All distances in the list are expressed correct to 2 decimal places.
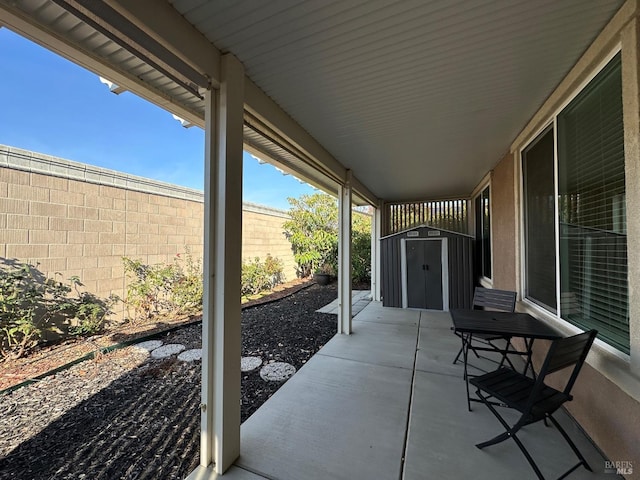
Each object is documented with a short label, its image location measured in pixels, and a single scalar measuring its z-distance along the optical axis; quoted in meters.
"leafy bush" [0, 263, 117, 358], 2.76
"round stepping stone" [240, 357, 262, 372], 2.98
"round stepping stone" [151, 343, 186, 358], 3.18
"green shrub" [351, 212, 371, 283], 9.56
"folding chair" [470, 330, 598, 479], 1.46
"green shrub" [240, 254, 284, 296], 6.84
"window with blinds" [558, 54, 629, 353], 1.64
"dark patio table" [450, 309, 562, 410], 2.13
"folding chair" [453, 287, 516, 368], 3.09
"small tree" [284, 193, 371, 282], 9.16
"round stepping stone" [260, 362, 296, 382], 2.76
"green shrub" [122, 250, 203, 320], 4.13
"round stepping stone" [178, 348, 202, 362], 3.10
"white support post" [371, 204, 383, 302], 6.71
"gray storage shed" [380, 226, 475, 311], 5.45
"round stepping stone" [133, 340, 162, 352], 3.33
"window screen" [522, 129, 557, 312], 2.49
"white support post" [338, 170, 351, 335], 4.12
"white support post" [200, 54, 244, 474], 1.66
